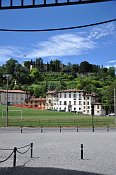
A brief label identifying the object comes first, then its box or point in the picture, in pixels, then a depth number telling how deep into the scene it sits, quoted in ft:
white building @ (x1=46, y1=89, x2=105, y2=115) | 419.09
